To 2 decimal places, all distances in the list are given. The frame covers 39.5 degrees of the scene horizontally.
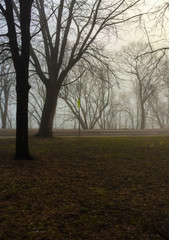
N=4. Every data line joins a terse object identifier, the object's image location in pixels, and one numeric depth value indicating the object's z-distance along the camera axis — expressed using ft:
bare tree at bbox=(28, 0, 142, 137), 39.37
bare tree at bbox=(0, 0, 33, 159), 24.22
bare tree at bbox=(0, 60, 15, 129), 105.87
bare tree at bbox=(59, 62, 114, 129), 109.04
